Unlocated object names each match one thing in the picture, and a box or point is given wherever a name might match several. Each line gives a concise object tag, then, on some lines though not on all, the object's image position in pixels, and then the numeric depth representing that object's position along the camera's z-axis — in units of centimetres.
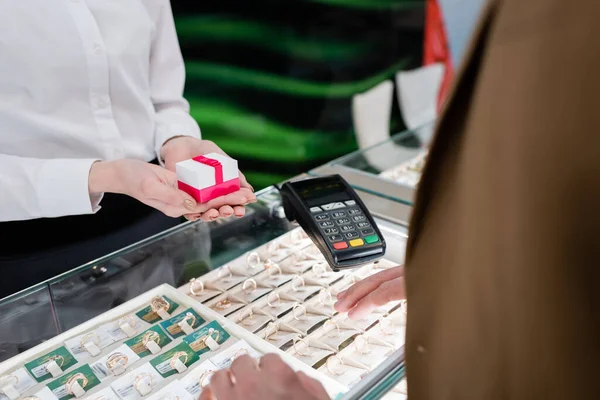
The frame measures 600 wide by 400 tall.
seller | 105
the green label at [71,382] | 72
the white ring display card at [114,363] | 76
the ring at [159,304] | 90
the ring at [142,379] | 72
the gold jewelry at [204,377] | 72
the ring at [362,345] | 81
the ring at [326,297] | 91
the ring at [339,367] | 76
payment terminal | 98
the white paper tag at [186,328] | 83
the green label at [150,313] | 88
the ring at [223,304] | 90
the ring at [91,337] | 82
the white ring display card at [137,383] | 72
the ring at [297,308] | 88
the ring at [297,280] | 95
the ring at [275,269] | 100
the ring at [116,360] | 76
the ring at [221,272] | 99
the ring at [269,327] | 83
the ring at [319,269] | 98
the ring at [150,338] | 80
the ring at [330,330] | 85
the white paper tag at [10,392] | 72
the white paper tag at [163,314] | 88
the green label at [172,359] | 75
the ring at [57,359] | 77
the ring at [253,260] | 102
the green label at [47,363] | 76
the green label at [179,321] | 83
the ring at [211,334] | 81
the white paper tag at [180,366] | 75
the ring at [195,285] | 95
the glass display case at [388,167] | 133
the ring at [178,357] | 76
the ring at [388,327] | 85
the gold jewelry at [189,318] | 85
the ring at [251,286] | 95
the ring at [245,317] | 86
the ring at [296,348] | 79
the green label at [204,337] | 79
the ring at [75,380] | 72
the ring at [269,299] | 91
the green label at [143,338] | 80
